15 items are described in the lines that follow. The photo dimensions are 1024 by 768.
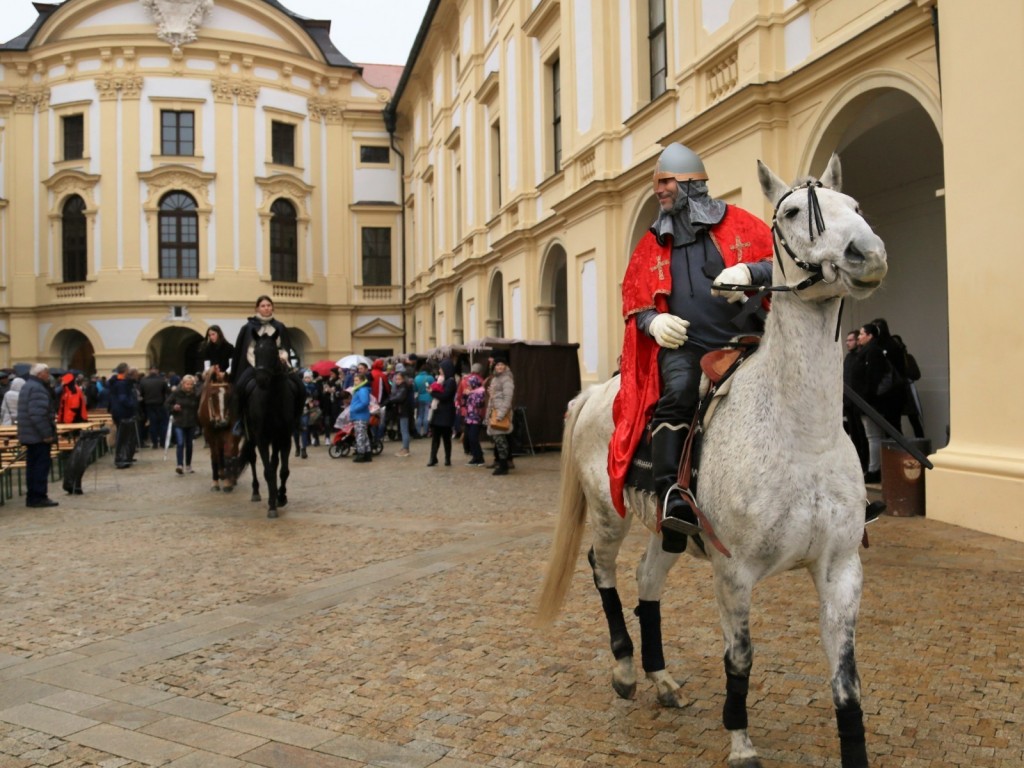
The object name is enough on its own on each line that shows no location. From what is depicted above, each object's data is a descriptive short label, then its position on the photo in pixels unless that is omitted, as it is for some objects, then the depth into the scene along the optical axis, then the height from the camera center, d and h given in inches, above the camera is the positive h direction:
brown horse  507.5 -21.8
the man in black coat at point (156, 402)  866.8 -14.5
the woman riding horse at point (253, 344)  417.1 +20.0
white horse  118.3 -12.0
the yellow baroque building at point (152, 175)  1489.9 +363.0
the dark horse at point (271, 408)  408.5 -10.7
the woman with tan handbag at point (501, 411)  559.8 -18.8
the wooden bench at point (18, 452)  491.2 -38.2
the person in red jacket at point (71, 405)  613.0 -11.4
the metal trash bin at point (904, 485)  341.4 -42.5
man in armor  144.1 +12.7
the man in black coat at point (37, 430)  442.0 -20.3
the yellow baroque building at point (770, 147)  309.9 +126.9
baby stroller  724.7 -47.7
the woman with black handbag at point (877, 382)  401.4 -2.9
